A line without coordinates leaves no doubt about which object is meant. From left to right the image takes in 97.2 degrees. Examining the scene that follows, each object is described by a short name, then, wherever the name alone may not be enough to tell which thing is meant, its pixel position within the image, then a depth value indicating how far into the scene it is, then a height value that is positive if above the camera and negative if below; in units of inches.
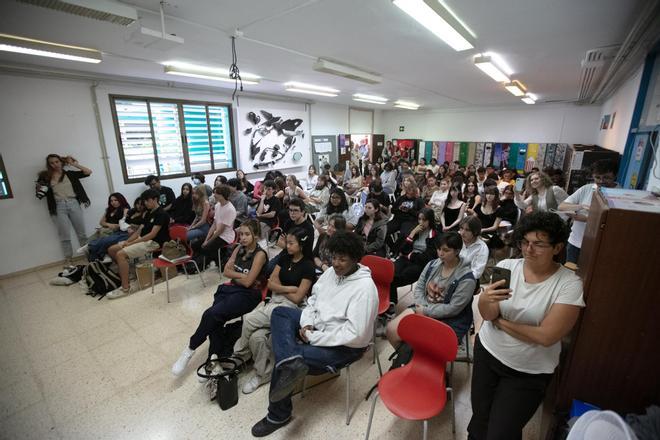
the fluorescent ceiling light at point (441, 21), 87.5 +43.1
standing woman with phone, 53.3 -31.7
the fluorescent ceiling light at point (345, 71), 155.6 +45.4
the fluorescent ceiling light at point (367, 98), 308.4 +56.4
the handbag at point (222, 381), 87.3 -69.3
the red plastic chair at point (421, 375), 66.2 -56.4
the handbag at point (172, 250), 154.5 -52.8
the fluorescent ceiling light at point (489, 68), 153.9 +46.9
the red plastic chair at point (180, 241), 153.3 -52.3
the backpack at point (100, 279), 155.4 -68.5
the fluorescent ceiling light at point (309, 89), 242.1 +53.0
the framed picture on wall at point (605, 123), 268.5 +25.6
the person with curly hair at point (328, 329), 75.7 -49.4
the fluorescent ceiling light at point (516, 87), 220.7 +49.0
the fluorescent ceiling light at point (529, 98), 297.4 +55.0
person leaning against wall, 184.2 -28.7
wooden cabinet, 50.5 -29.4
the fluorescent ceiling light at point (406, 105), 376.2 +60.1
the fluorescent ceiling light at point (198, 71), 172.6 +47.6
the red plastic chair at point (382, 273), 114.8 -48.2
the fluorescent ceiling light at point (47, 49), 121.0 +43.5
